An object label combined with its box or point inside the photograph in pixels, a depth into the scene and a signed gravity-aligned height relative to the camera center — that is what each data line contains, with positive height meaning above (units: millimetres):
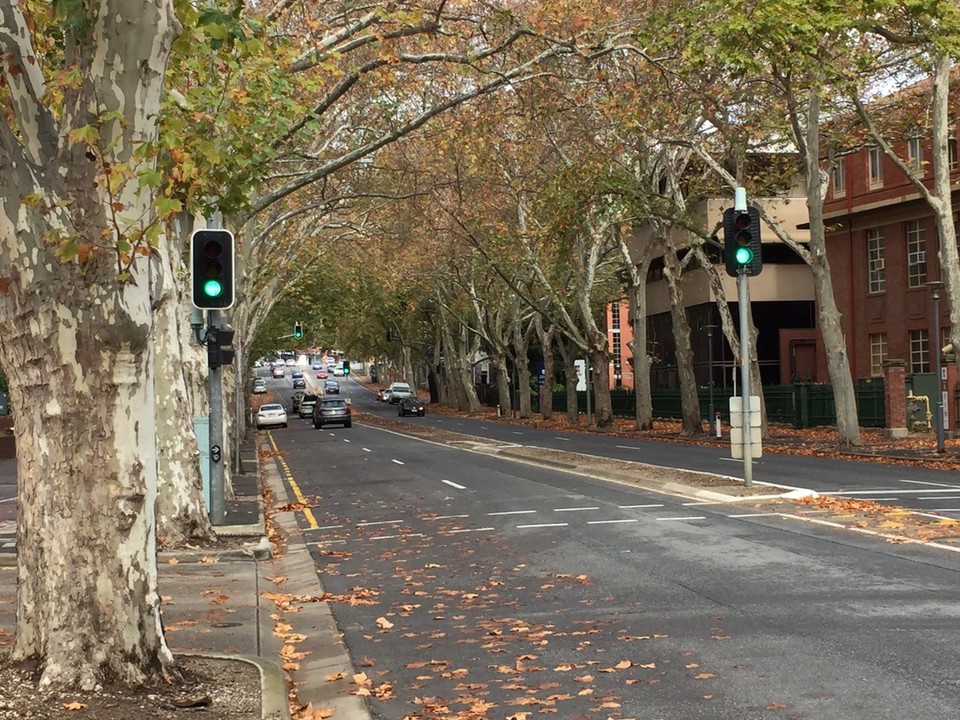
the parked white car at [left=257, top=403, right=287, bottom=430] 66500 -1142
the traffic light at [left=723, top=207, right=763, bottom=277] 19078 +2141
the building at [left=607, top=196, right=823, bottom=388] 57781 +3515
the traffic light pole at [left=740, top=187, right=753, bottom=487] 19250 +369
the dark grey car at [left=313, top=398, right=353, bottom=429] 61625 -1005
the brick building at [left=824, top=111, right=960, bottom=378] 44375 +4480
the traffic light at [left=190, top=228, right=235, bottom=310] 14703 +1573
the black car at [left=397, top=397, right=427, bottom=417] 78250 -1117
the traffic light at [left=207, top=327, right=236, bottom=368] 16453 +699
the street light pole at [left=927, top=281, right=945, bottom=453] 29152 -229
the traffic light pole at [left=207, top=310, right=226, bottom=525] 17125 -534
